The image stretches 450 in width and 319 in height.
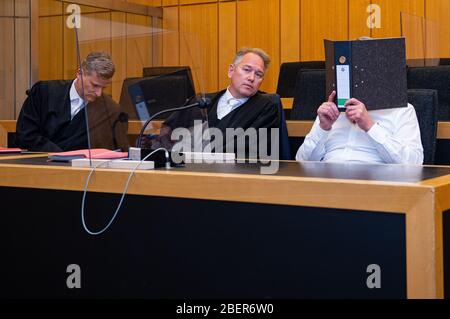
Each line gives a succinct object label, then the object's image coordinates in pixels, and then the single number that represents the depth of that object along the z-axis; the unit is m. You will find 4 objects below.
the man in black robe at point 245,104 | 3.00
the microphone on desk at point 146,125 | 1.98
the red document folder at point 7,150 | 2.70
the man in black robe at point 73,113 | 2.18
